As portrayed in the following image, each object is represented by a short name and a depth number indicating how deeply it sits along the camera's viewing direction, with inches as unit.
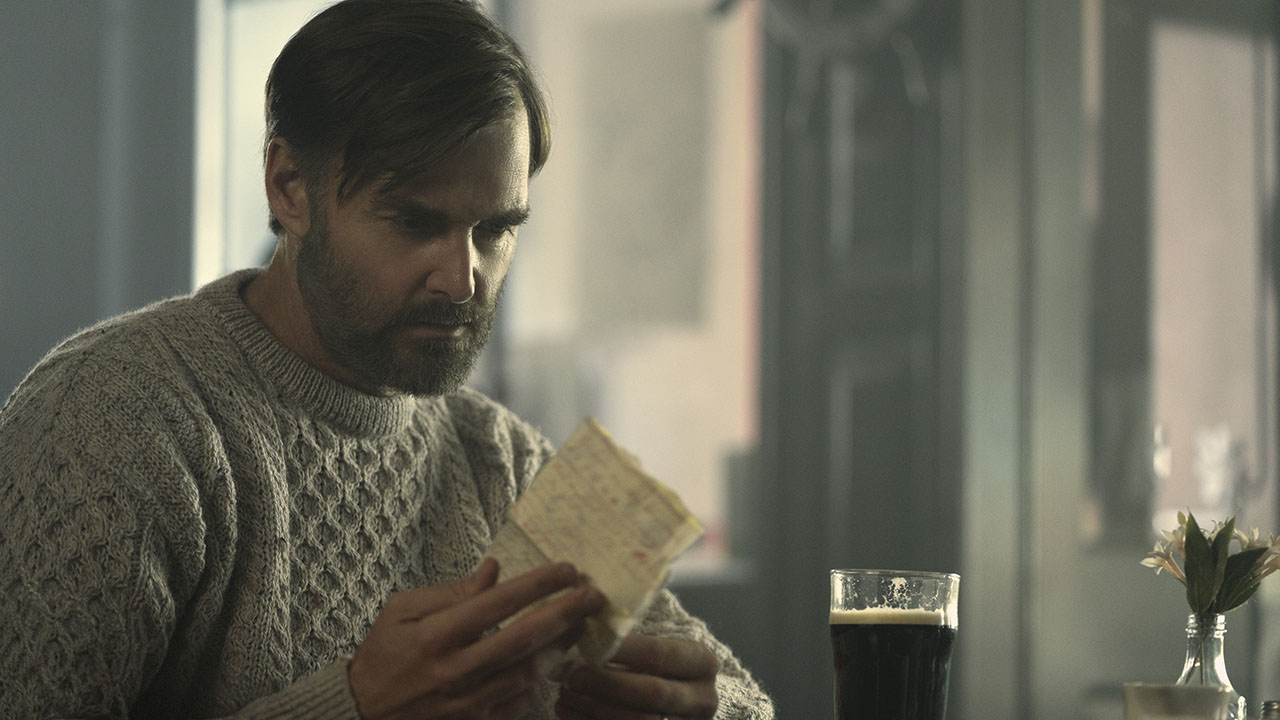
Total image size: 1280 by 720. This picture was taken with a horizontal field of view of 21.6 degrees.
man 80.0
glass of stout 81.6
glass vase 82.2
